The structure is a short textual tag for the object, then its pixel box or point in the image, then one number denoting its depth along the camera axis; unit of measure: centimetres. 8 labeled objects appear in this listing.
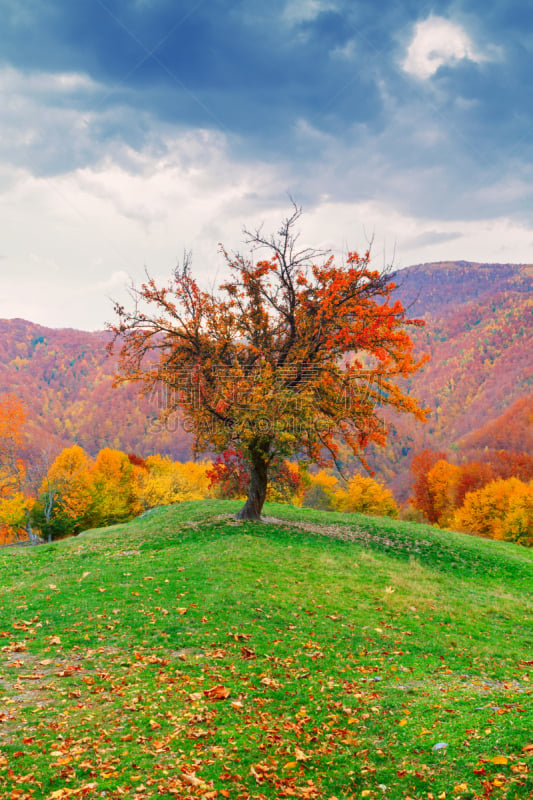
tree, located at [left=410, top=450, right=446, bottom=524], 7044
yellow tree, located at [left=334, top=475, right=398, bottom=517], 7450
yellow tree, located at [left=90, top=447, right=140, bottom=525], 5472
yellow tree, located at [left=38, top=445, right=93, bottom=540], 4719
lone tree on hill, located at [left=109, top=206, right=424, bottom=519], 1950
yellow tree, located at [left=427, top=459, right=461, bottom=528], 6938
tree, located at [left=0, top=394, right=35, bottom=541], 4147
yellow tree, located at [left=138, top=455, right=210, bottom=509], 6094
